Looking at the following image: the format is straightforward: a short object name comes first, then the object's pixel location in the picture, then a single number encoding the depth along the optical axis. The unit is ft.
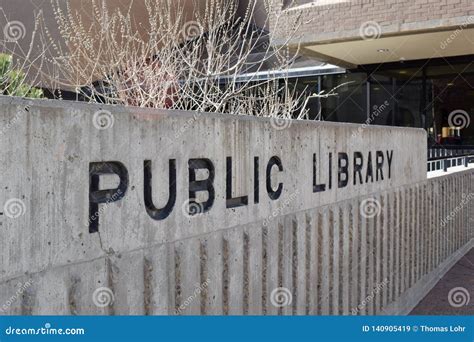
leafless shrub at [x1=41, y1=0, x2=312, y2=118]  24.95
